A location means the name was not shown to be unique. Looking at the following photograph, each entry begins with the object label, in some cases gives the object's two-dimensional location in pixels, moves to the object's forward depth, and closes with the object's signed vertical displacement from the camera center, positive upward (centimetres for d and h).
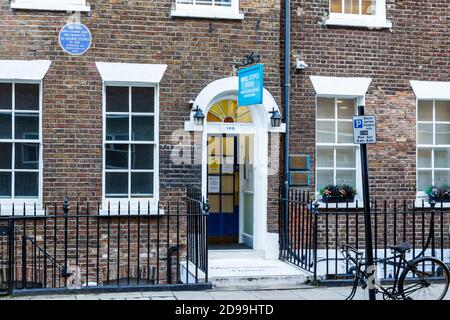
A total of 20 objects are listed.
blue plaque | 1200 +230
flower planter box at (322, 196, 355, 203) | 1300 -38
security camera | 1305 +202
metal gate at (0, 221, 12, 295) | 1141 -122
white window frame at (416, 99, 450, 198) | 1375 +60
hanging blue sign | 1129 +147
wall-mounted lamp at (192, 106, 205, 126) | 1233 +105
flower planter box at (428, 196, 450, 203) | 1354 -39
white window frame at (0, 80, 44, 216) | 1187 -27
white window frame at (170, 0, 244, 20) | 1240 +287
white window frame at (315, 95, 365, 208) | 1336 +60
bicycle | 932 -134
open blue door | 1352 -21
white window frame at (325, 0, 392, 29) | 1330 +291
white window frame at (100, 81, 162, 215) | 1216 -18
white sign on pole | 902 +60
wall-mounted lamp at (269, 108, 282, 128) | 1264 +104
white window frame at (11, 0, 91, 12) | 1185 +284
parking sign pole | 878 -43
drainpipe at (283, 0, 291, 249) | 1286 +180
